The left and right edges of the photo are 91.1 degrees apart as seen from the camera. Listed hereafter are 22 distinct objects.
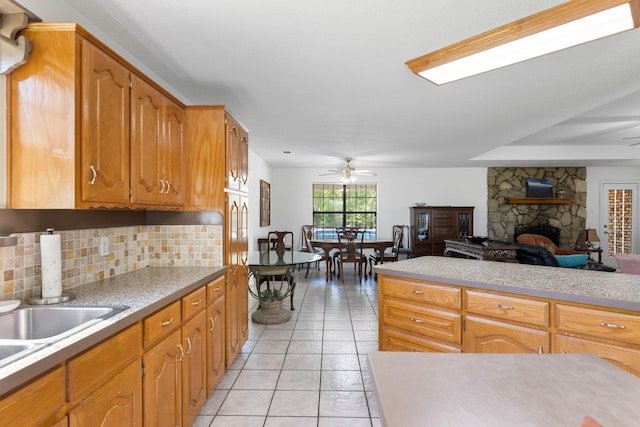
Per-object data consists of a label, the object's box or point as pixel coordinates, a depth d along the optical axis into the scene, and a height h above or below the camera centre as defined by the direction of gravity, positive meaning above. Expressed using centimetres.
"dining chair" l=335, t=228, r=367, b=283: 568 -75
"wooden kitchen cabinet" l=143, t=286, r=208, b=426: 143 -78
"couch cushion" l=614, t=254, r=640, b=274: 402 -65
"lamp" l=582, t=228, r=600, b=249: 641 -49
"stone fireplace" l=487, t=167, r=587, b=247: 703 +21
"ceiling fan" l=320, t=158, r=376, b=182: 591 +78
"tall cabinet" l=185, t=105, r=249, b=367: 234 +27
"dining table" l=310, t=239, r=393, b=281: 569 -58
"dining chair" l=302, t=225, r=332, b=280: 601 -60
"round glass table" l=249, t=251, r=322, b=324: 335 -68
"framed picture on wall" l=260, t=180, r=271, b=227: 621 +20
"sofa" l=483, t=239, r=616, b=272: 419 -64
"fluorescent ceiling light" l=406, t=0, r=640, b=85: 116 +75
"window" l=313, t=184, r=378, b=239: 753 +12
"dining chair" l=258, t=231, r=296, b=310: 388 -63
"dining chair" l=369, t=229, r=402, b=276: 586 -80
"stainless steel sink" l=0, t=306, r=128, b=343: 128 -45
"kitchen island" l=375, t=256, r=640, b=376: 155 -56
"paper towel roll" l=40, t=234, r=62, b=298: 143 -25
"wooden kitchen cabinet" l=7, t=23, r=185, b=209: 132 +39
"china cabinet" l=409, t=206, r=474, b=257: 674 -28
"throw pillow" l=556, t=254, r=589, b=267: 472 -71
